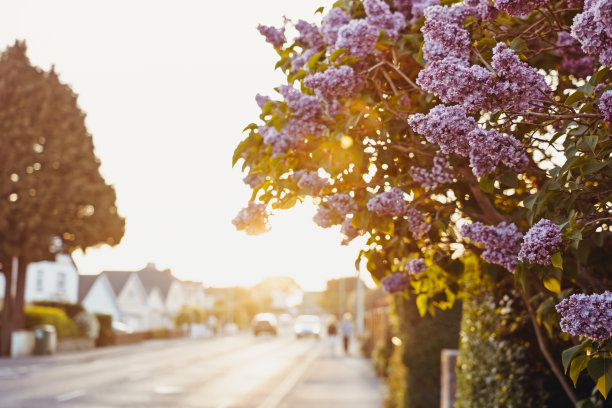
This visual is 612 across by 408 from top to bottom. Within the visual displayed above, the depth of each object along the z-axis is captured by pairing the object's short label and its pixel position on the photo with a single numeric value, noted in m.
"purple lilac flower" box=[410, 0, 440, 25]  4.91
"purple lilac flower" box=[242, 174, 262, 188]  5.50
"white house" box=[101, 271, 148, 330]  71.19
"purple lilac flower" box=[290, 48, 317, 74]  5.30
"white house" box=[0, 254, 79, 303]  58.28
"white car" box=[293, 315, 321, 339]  61.66
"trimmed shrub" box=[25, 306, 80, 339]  33.78
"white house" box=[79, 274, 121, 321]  67.38
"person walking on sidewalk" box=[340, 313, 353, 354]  36.44
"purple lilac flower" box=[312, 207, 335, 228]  4.98
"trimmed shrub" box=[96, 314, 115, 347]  42.06
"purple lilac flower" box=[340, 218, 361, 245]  5.04
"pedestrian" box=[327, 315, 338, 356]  34.75
